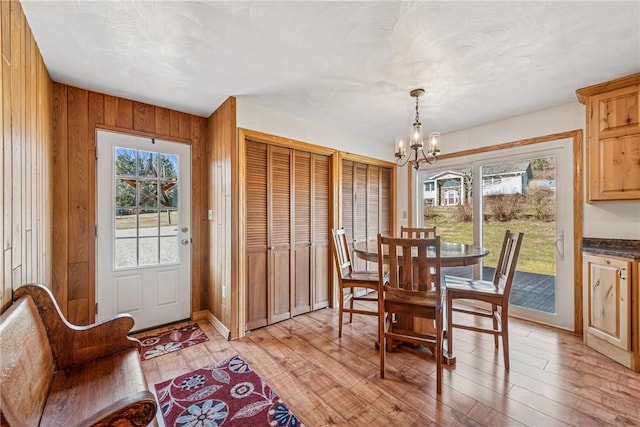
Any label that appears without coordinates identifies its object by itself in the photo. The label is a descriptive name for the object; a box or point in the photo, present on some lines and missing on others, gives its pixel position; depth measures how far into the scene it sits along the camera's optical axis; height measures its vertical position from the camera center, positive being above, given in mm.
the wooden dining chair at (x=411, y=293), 1804 -601
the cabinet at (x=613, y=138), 2189 +648
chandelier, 2346 +652
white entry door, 2508 -148
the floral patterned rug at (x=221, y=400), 1566 -1218
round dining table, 2025 -360
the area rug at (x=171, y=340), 2318 -1203
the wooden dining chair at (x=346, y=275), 2540 -636
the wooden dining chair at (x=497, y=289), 2021 -628
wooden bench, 894 -683
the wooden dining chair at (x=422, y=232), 3223 -229
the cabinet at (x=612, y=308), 2021 -784
